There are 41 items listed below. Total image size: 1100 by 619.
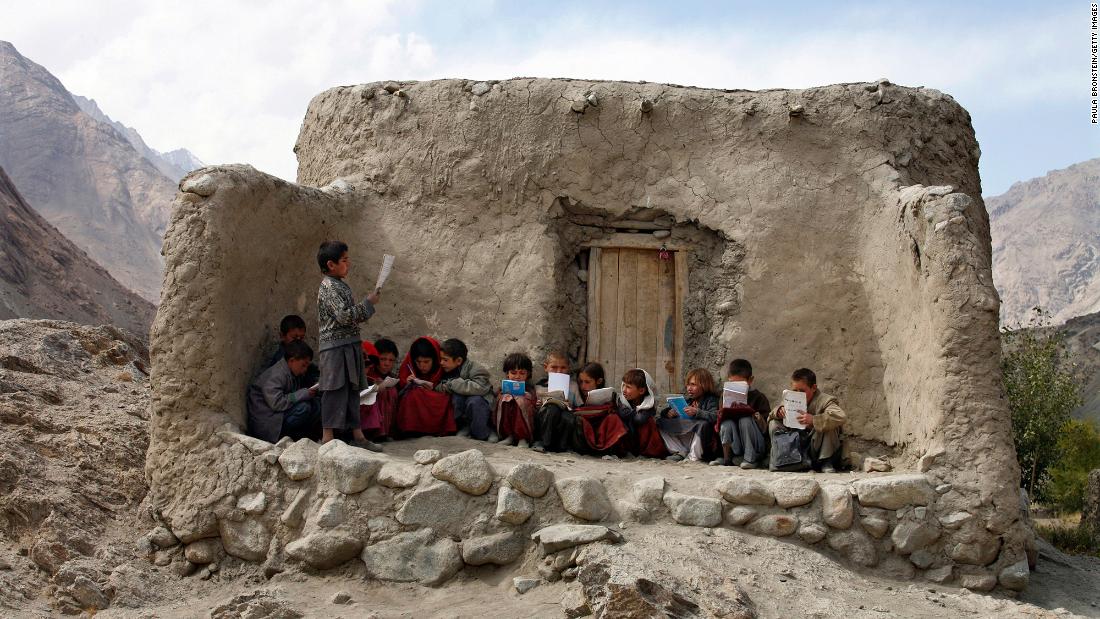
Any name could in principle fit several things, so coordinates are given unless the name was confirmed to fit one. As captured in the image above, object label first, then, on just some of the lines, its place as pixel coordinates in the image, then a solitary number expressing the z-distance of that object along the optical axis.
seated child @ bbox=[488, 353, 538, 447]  6.71
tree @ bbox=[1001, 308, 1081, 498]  11.53
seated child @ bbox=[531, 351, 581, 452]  6.61
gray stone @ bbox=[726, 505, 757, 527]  5.59
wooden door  7.71
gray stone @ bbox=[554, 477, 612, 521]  5.46
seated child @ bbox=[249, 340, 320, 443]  6.18
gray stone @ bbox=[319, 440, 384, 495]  5.54
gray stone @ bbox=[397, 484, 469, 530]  5.48
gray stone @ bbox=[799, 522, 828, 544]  5.61
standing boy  6.03
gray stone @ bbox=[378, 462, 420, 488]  5.53
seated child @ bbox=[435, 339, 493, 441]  6.77
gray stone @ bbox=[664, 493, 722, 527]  5.56
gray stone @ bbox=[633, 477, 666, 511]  5.59
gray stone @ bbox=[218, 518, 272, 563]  5.63
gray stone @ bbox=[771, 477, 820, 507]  5.66
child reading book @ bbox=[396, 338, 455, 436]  6.67
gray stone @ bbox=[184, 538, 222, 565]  5.70
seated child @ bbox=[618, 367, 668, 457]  6.82
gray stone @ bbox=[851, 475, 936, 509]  5.71
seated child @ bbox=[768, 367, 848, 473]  6.44
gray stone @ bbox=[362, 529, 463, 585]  5.37
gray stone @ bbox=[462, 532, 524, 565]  5.36
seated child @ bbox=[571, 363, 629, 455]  6.67
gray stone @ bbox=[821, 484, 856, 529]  5.66
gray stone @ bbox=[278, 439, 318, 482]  5.64
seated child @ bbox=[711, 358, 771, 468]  6.51
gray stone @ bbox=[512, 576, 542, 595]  5.15
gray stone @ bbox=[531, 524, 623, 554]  5.22
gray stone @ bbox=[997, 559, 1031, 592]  5.73
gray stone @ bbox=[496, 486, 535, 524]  5.44
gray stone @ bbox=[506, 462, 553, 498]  5.51
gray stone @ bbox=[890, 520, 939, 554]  5.69
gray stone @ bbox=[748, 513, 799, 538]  5.60
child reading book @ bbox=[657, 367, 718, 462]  6.76
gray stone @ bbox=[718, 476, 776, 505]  5.63
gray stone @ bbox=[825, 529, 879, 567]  5.66
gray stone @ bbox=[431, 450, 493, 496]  5.51
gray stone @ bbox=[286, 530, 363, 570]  5.44
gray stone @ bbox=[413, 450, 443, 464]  5.64
